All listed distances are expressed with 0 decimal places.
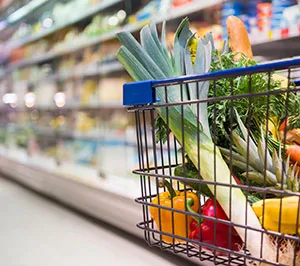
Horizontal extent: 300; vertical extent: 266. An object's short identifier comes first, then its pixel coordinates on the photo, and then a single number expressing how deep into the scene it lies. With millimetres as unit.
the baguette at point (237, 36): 909
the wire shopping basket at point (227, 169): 642
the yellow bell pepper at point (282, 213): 618
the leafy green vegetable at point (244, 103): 745
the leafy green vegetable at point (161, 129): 812
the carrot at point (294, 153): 713
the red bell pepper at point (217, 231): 716
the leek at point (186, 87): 705
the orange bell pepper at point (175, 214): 761
